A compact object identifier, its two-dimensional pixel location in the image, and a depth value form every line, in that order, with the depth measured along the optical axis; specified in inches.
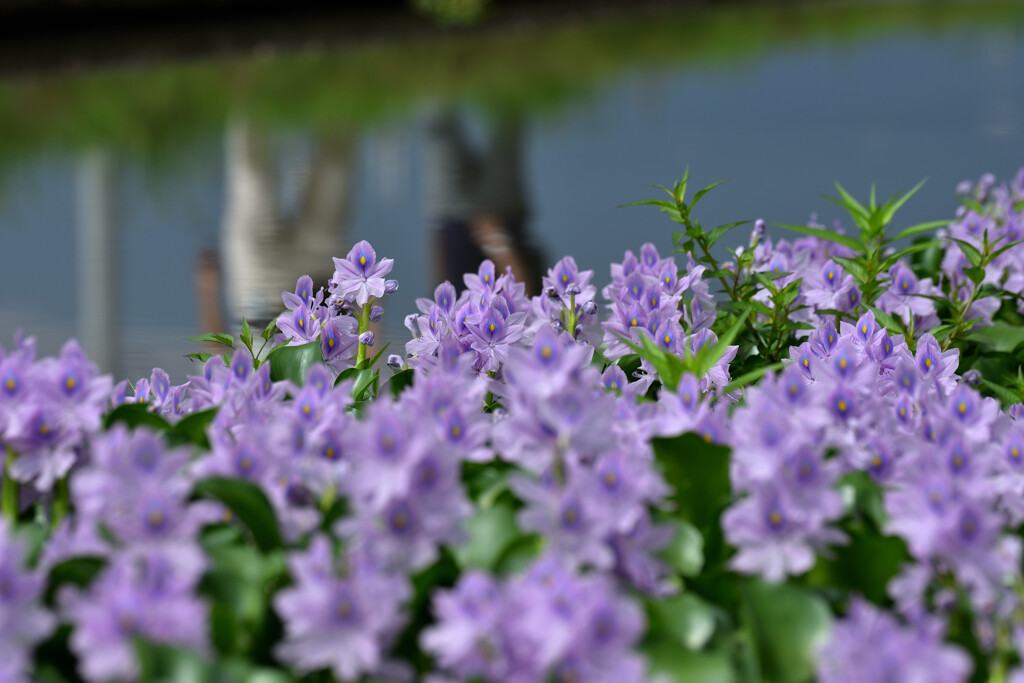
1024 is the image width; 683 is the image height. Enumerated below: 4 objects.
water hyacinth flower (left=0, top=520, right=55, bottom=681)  107.2
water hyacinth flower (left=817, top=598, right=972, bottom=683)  107.2
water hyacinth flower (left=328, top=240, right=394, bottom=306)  125.7
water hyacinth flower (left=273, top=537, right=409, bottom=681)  106.9
